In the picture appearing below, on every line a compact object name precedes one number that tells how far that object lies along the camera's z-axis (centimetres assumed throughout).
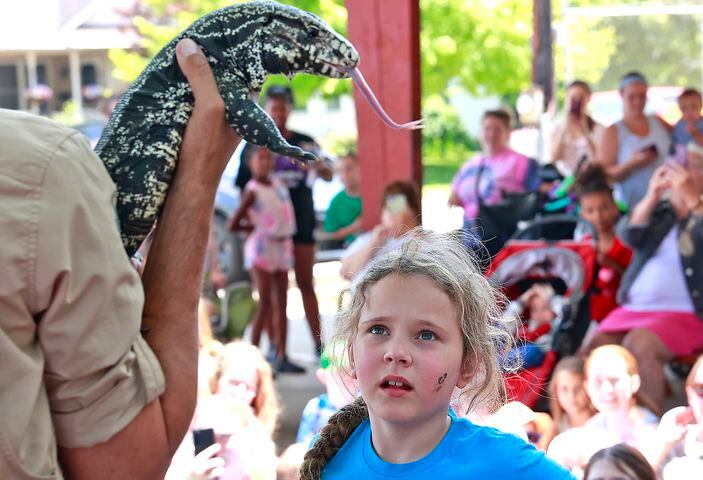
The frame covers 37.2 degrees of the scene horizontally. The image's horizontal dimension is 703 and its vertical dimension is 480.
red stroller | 562
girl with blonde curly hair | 175
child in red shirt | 595
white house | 2266
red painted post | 508
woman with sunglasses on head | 705
